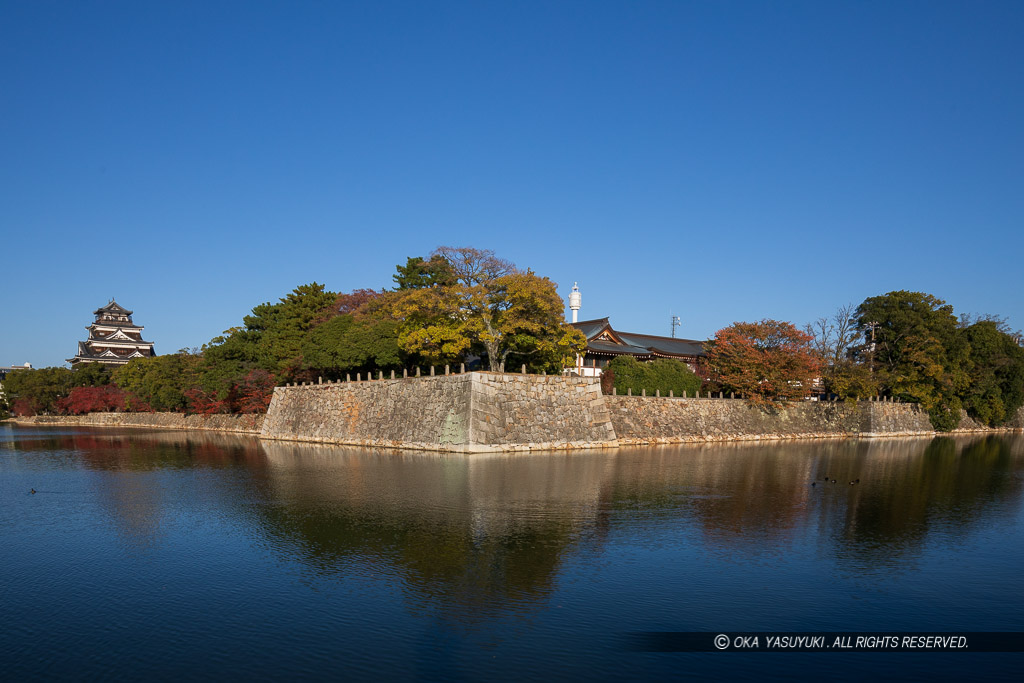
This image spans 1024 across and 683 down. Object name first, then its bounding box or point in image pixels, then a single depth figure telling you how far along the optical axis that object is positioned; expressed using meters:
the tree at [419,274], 48.46
